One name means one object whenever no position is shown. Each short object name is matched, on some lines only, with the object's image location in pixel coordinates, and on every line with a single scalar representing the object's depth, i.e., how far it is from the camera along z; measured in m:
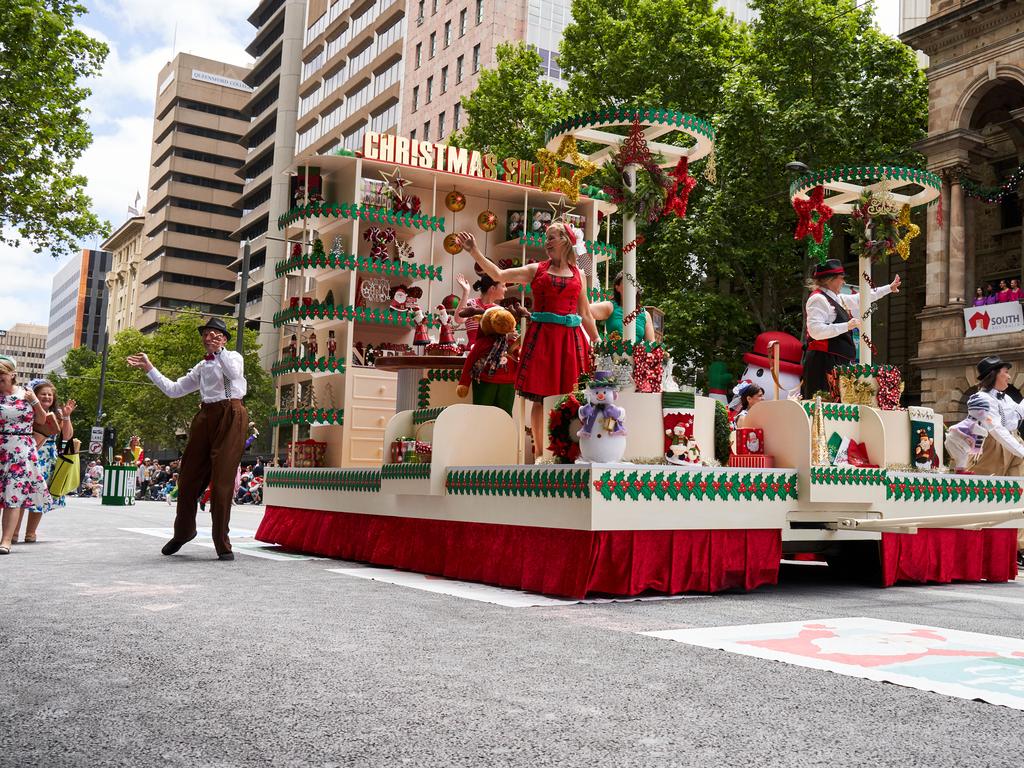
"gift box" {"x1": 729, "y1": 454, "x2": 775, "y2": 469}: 7.92
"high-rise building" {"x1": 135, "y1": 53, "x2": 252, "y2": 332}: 95.38
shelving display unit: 12.84
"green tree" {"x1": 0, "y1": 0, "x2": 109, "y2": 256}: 21.75
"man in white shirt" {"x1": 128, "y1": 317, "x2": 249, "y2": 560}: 9.18
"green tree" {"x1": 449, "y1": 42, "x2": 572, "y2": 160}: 32.91
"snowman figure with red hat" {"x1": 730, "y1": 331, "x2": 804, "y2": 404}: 11.94
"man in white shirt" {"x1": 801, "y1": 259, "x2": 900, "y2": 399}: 10.15
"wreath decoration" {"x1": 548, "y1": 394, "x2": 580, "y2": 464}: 7.47
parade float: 7.00
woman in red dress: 8.12
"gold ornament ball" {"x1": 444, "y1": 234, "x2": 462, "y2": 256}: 14.01
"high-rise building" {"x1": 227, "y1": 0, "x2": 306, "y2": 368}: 71.62
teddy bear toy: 9.09
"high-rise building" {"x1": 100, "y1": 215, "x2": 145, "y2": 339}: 107.00
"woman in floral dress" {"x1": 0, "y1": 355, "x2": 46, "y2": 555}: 9.97
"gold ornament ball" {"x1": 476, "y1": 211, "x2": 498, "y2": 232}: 14.95
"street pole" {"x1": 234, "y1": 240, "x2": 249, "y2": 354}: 23.89
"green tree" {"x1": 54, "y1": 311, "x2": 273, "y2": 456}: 54.91
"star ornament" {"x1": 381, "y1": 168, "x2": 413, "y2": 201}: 13.72
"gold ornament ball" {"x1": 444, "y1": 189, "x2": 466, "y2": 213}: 14.51
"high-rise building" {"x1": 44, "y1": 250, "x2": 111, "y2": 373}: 150.00
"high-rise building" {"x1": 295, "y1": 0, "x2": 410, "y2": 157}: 61.47
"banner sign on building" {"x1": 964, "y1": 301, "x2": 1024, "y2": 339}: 25.31
